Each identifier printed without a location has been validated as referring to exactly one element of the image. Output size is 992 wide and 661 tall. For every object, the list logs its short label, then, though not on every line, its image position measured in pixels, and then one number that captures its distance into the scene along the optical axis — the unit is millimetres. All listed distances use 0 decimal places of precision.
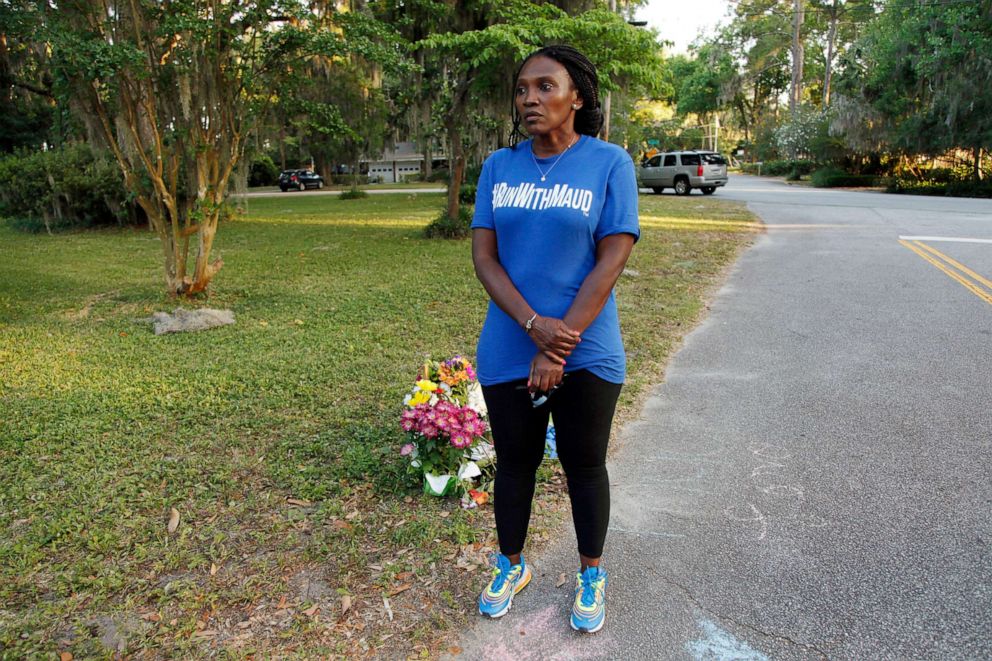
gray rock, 6809
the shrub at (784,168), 40344
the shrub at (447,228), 13812
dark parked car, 40469
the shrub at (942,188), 24891
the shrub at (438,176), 42244
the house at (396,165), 61875
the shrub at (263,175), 47181
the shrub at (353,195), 28875
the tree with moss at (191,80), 7102
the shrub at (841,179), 32906
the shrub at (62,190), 16359
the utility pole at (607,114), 20641
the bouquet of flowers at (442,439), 3426
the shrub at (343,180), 47606
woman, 2221
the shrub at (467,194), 23672
